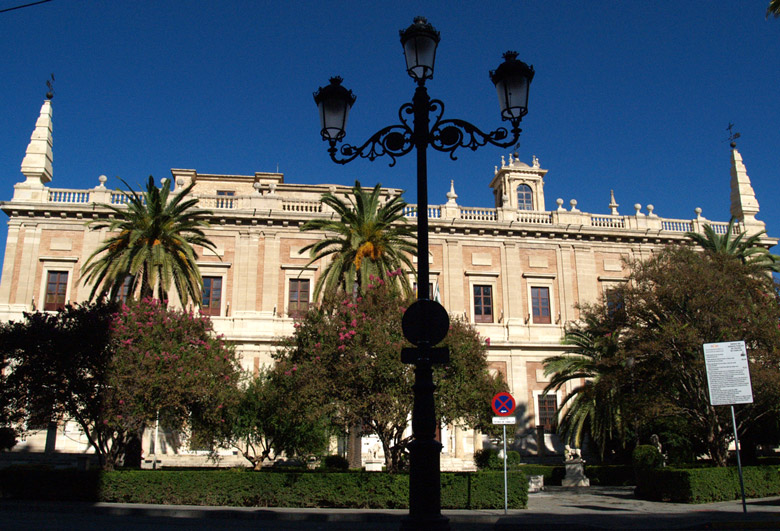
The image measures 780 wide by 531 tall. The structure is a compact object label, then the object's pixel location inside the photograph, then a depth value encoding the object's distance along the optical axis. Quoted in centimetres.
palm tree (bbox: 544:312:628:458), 2225
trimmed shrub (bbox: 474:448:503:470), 2436
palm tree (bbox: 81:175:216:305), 2419
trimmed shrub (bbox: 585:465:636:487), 2572
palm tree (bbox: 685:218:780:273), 3120
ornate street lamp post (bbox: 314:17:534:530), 625
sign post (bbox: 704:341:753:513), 1241
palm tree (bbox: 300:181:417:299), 2505
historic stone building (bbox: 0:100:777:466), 3152
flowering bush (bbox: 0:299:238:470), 1816
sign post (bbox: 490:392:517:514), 1441
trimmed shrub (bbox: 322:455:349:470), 2553
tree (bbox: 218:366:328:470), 2234
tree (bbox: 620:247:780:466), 1878
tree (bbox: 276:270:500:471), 1703
